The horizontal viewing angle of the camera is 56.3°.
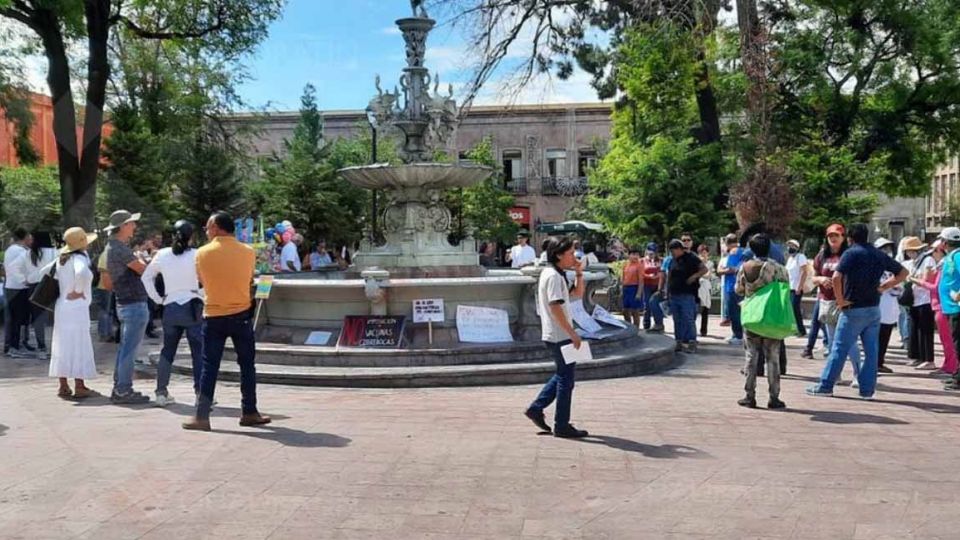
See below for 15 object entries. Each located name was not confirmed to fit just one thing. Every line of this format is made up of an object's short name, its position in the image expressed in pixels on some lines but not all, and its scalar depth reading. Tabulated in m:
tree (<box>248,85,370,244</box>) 34.66
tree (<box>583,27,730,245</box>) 22.88
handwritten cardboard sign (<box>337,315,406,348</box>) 10.57
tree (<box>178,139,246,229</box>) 34.88
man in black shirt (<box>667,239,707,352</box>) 12.57
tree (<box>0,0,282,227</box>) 20.75
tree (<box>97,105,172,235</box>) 34.84
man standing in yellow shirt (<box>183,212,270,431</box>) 7.36
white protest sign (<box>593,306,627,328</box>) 12.77
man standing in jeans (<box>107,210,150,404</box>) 8.66
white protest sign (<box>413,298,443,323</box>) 10.88
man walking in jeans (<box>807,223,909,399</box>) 8.92
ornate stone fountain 10.02
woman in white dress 8.79
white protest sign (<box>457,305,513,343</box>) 10.91
